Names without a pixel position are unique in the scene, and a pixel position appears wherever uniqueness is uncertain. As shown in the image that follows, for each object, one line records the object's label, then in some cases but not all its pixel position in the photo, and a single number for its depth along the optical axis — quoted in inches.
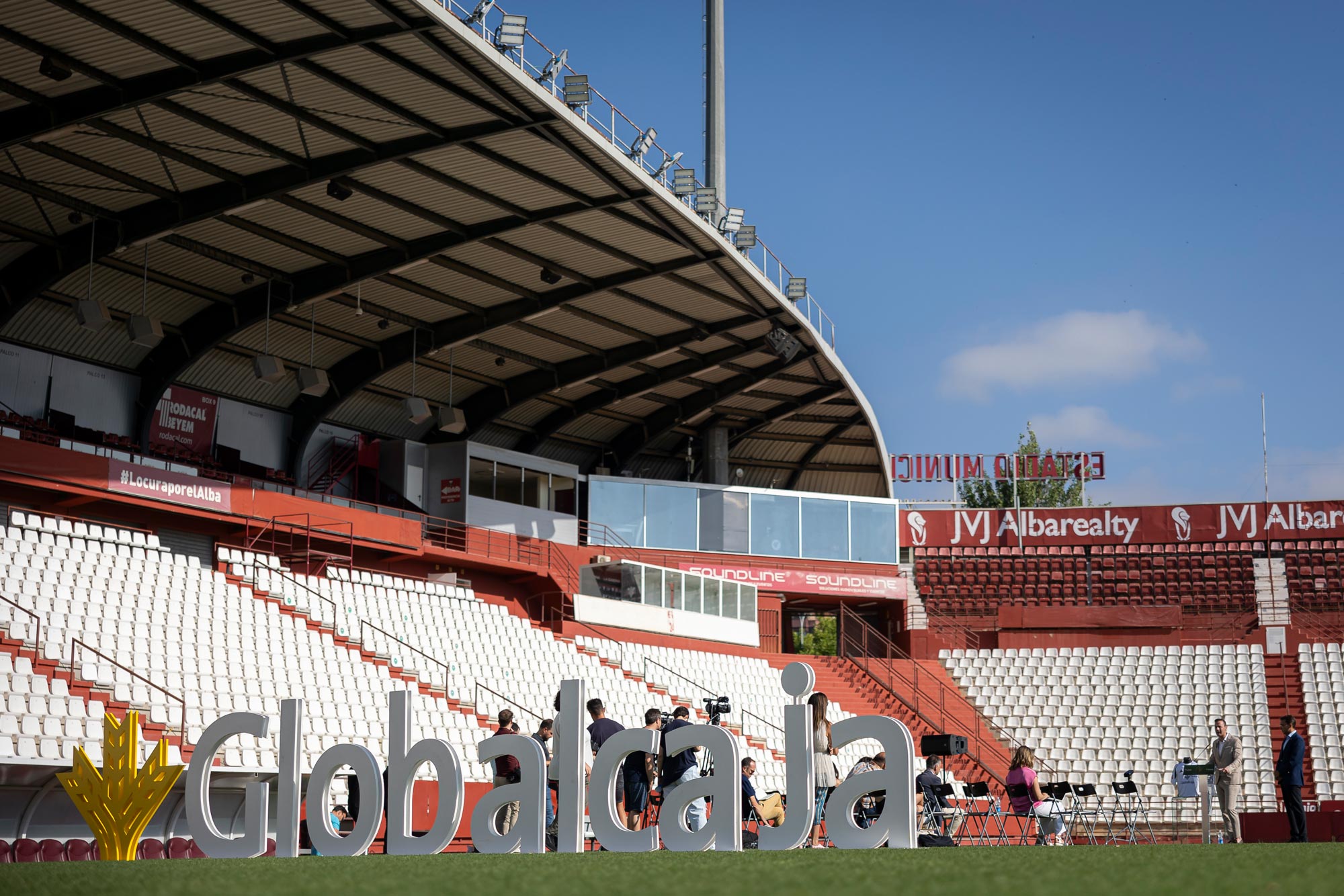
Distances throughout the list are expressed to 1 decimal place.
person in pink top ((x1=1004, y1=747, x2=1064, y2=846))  530.6
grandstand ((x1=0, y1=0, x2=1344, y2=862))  688.4
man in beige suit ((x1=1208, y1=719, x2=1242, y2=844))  627.2
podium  626.2
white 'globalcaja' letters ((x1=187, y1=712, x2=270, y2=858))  414.6
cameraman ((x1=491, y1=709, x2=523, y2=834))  468.1
